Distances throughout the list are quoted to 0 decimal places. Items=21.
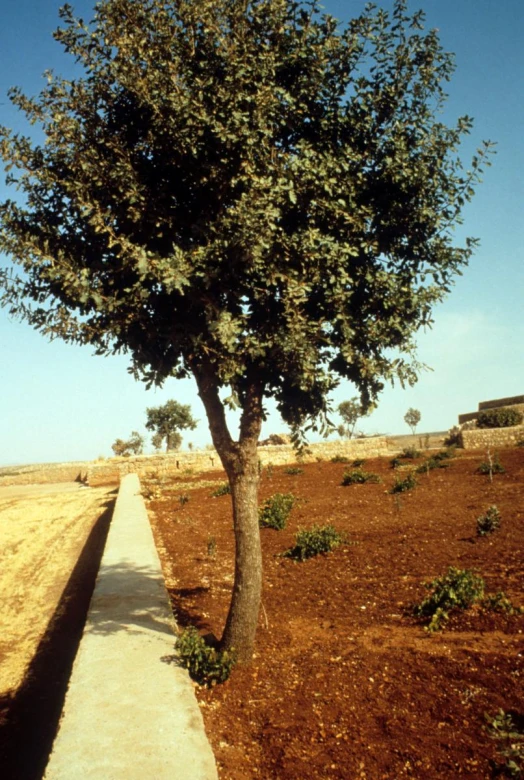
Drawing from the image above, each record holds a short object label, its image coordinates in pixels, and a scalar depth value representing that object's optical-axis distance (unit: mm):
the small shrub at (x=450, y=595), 6613
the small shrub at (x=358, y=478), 19656
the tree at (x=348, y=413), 56688
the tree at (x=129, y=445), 62312
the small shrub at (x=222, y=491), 20312
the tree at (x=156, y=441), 65969
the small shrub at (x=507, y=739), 3400
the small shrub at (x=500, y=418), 31500
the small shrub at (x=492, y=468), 18116
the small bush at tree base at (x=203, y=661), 5574
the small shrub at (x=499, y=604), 6427
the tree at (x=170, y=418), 48531
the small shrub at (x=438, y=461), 20766
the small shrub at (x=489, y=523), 10258
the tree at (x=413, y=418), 63178
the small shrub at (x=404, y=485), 16734
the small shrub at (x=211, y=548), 11402
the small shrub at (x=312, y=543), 10328
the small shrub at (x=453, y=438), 32003
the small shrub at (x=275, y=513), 13328
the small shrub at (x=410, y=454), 26219
